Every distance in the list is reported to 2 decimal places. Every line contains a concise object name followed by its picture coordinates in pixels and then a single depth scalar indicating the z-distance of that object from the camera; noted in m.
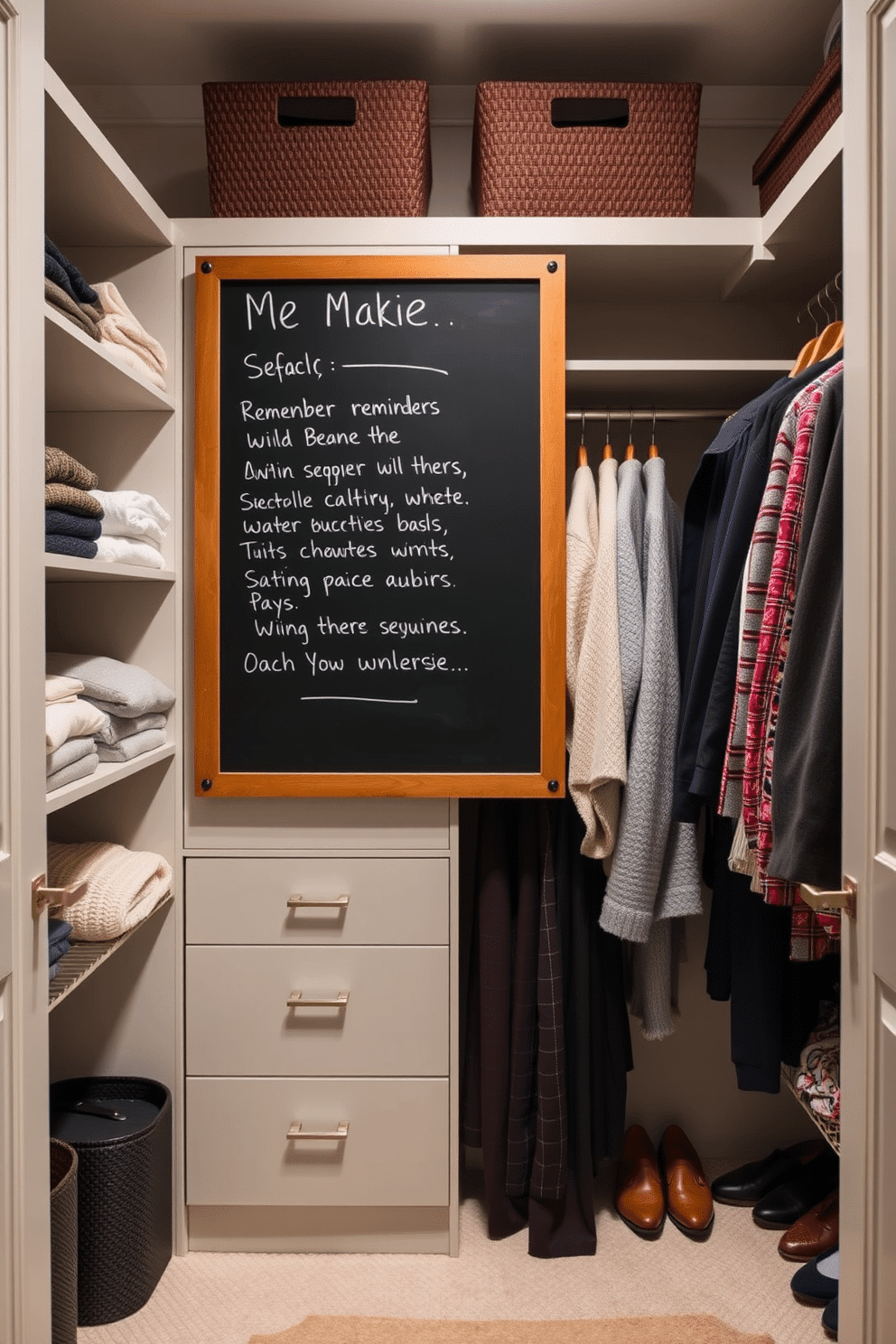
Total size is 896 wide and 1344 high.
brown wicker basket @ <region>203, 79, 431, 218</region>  1.73
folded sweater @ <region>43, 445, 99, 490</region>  1.37
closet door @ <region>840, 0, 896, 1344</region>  1.01
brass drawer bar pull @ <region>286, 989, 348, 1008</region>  1.79
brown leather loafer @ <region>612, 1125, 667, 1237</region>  1.90
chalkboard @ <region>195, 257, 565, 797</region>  1.76
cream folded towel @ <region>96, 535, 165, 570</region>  1.53
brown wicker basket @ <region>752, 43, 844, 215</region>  1.47
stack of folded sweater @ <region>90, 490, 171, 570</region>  1.56
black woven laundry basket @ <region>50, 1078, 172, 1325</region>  1.60
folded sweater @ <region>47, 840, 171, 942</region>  1.55
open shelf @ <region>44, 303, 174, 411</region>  1.36
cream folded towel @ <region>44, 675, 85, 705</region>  1.41
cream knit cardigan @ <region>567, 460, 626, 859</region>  1.73
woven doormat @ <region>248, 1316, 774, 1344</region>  1.58
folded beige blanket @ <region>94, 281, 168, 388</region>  1.58
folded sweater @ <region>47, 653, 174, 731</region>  1.57
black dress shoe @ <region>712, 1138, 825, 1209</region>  1.99
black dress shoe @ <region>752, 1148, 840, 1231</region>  1.91
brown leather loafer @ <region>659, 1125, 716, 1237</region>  1.89
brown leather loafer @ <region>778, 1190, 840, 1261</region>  1.80
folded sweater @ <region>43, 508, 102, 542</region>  1.36
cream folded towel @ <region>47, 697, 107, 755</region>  1.34
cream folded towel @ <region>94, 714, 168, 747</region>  1.56
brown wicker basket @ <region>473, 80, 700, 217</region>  1.74
